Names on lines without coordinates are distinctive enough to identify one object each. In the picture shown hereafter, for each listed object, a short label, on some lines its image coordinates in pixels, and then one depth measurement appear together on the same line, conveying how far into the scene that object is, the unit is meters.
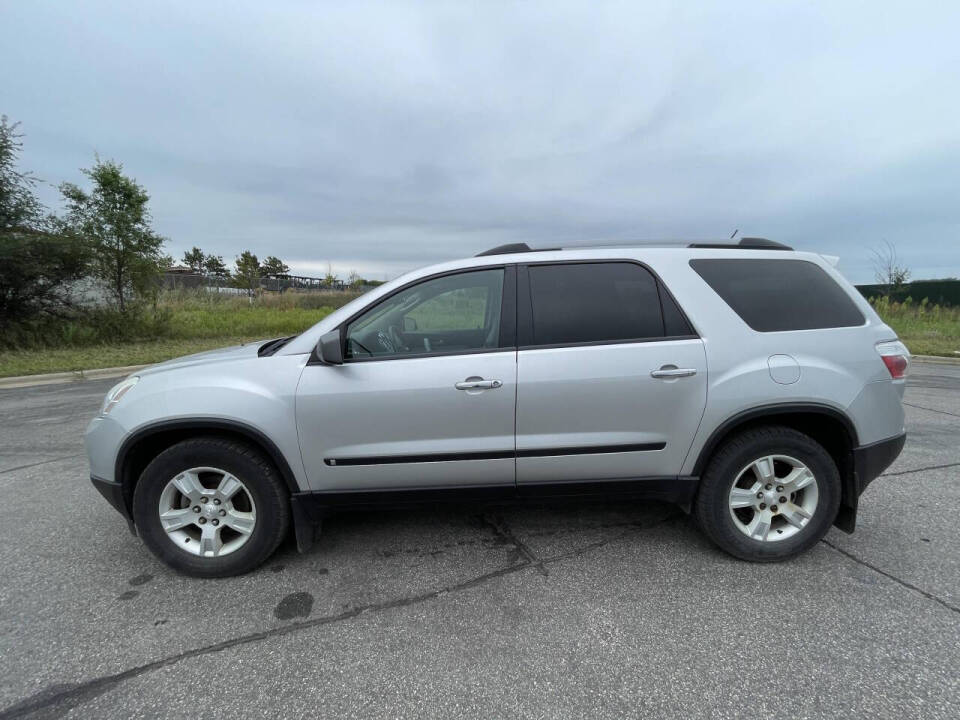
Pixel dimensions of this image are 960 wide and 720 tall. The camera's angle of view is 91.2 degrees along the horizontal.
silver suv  2.48
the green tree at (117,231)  11.68
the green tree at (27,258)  10.59
